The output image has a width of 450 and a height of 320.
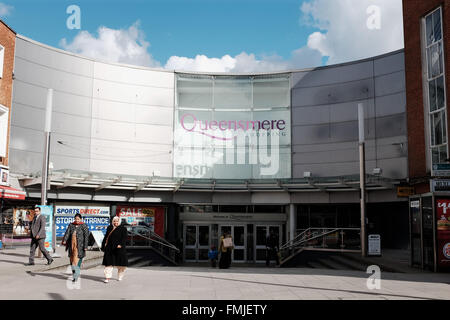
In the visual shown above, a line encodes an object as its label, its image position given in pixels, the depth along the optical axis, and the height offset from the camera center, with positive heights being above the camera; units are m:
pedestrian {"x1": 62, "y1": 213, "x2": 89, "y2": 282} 10.96 -0.66
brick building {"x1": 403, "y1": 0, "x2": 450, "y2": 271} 15.84 +4.70
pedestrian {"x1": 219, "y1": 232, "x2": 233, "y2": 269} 17.70 -1.32
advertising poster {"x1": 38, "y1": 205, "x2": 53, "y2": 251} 15.79 -0.37
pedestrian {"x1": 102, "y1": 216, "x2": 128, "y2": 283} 11.04 -0.79
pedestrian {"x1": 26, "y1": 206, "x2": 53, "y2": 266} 14.01 -0.65
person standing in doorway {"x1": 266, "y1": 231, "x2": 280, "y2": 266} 25.73 -1.64
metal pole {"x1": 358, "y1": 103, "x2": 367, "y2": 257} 19.56 +1.62
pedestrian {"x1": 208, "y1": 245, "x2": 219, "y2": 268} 22.80 -1.96
